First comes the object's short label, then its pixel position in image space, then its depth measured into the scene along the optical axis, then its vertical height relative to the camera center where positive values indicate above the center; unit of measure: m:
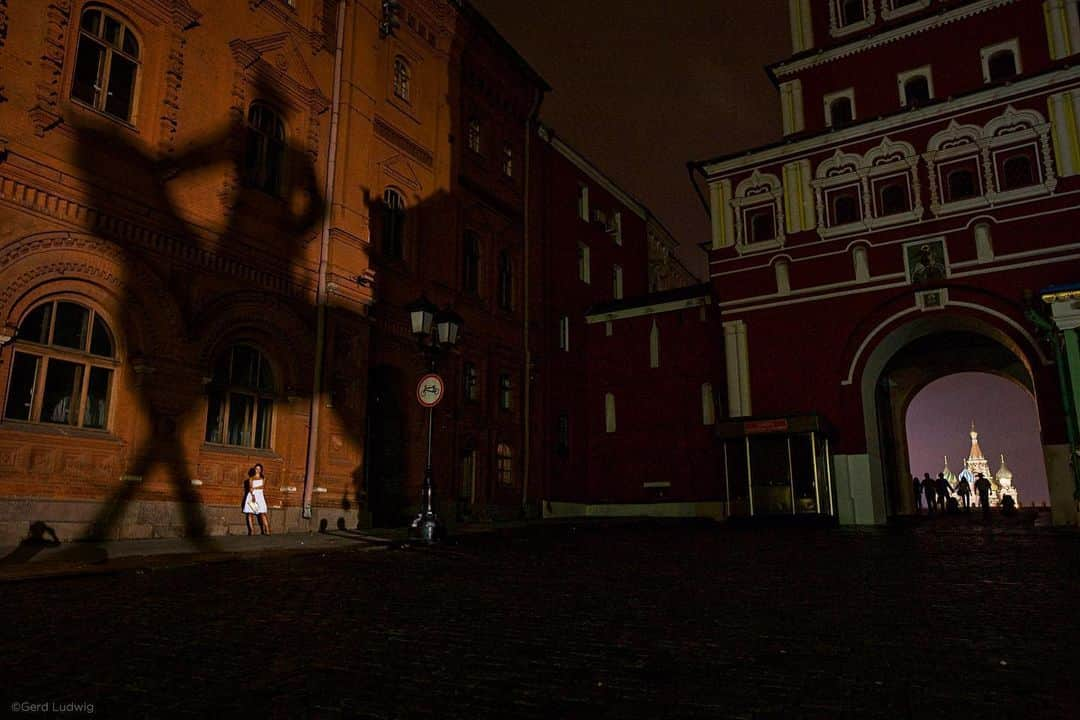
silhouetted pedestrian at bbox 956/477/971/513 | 39.10 +0.43
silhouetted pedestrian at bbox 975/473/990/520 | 28.11 +0.32
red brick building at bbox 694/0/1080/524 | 20.64 +8.42
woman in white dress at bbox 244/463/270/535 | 13.88 +0.07
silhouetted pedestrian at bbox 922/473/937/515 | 30.45 +0.42
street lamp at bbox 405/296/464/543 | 12.97 +2.88
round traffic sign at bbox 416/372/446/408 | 12.84 +1.97
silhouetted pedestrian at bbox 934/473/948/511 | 32.47 +0.54
